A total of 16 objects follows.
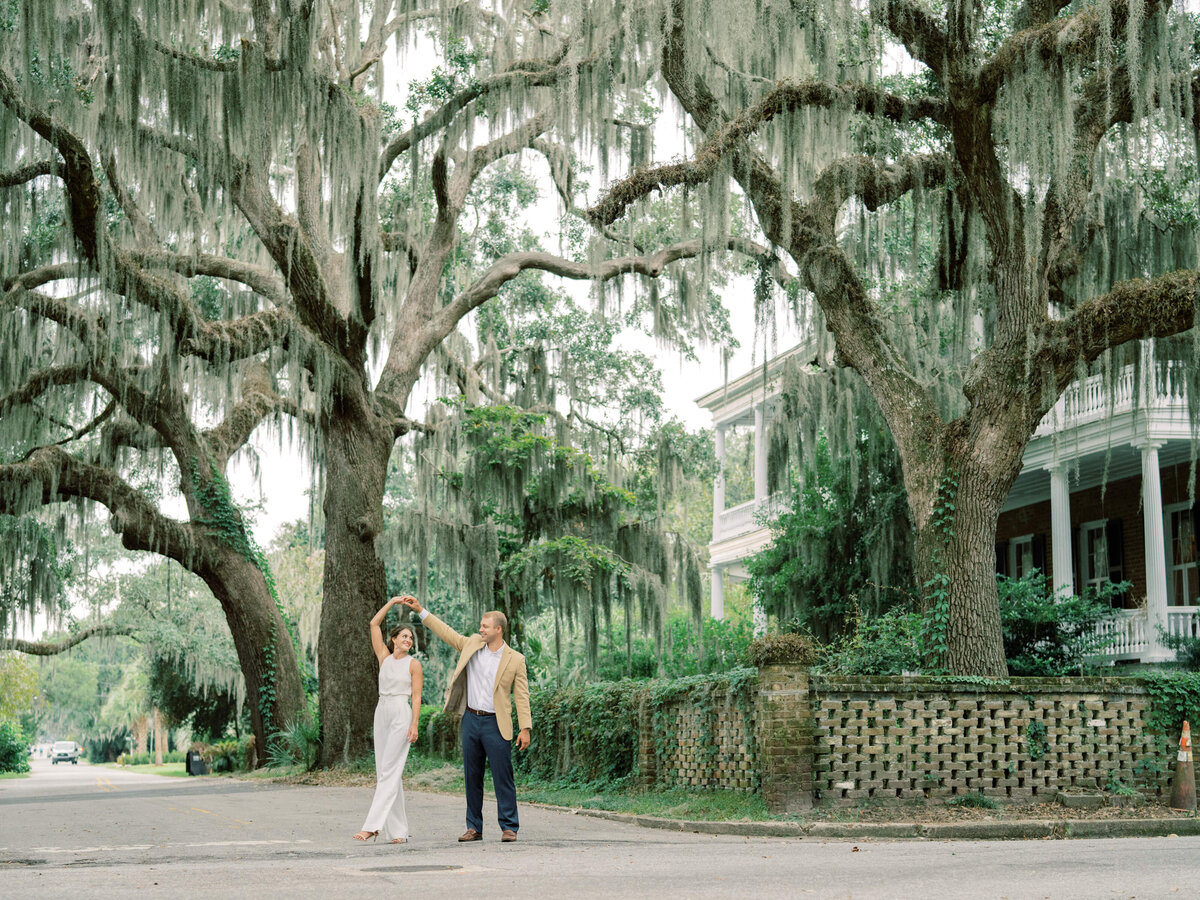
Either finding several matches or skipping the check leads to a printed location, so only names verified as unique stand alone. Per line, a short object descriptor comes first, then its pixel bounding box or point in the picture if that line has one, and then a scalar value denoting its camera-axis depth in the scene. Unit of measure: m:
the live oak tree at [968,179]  12.06
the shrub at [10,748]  45.41
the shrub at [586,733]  14.27
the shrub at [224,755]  36.06
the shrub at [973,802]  10.81
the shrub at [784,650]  10.85
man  8.88
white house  18.34
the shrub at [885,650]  13.37
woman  8.98
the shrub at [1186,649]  16.77
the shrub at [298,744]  19.73
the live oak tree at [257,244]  15.26
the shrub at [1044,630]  15.41
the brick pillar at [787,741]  10.63
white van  86.12
